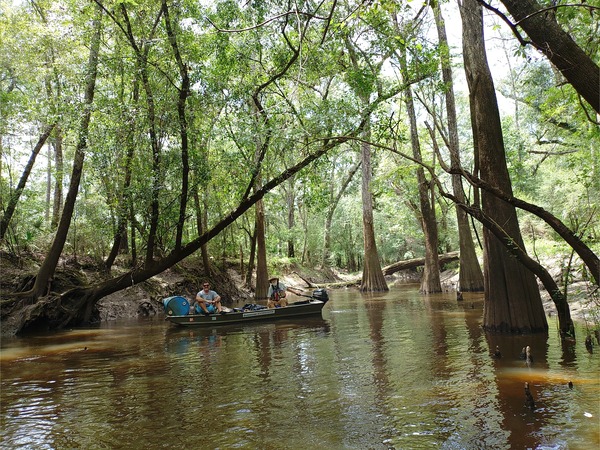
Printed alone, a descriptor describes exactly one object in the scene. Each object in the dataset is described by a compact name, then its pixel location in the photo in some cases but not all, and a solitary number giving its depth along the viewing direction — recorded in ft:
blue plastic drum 47.73
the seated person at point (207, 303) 45.58
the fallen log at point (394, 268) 93.40
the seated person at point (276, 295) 48.74
